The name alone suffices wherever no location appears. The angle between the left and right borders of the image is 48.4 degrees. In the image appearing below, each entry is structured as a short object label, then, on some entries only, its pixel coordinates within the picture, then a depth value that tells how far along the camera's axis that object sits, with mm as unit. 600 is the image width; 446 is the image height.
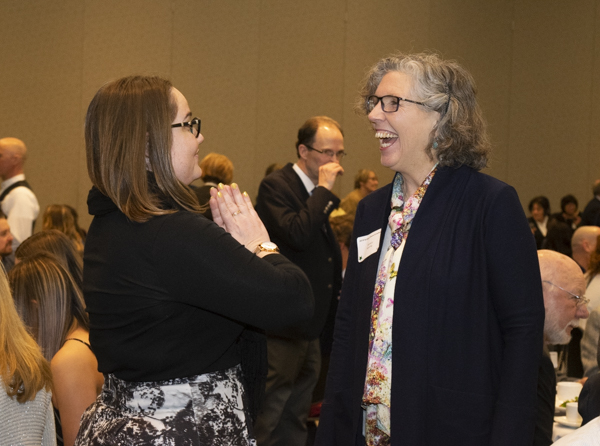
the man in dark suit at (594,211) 6707
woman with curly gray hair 1525
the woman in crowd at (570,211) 9223
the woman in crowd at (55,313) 2119
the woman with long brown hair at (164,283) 1396
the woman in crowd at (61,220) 4703
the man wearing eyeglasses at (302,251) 3510
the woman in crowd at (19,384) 1587
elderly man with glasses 2225
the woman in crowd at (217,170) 5312
